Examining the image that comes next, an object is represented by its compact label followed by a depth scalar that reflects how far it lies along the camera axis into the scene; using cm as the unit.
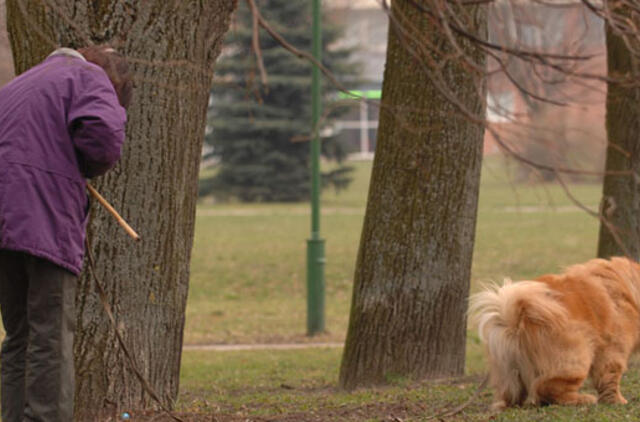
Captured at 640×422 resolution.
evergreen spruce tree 6925
